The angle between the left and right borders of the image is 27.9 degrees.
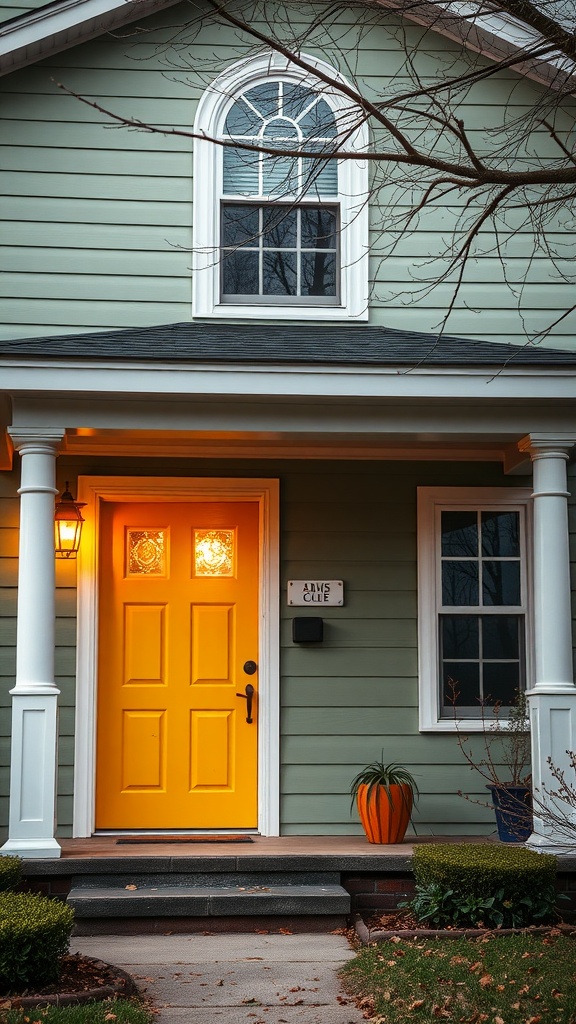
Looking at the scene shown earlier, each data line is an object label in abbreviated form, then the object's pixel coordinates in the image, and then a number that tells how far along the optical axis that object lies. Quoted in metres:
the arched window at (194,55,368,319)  7.61
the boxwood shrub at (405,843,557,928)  5.84
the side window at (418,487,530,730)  7.66
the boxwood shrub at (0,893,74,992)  4.51
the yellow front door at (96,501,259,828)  7.54
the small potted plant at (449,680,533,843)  7.07
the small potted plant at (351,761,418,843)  6.95
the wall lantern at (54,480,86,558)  7.34
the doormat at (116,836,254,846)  7.18
